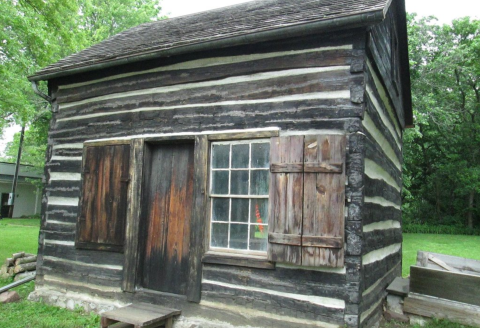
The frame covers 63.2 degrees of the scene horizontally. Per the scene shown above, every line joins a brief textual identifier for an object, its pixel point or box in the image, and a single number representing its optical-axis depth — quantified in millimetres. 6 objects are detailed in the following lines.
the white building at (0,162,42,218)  26281
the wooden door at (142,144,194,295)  5535
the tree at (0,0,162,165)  9156
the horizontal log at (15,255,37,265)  7824
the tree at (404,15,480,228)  18812
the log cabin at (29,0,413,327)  4500
